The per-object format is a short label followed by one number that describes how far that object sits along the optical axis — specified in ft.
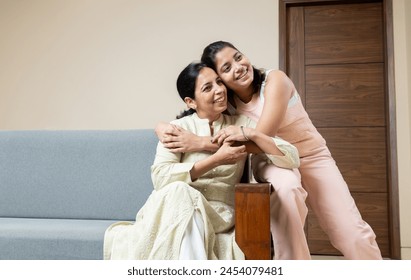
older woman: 4.49
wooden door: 10.39
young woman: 5.65
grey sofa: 6.82
